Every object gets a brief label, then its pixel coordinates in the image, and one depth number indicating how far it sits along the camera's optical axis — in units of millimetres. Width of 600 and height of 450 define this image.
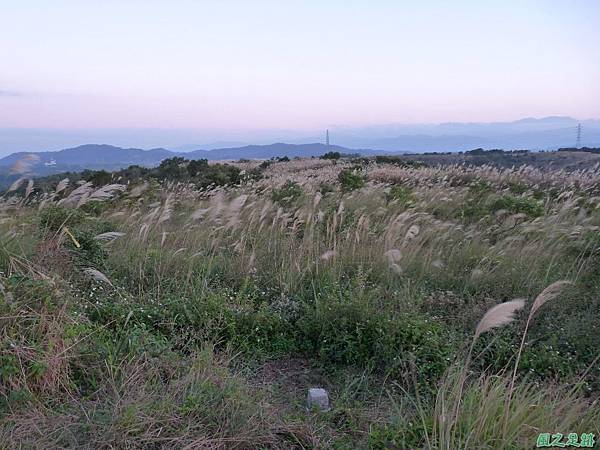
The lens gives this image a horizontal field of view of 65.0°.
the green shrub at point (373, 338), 3533
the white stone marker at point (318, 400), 3105
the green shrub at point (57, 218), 5543
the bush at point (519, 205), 7719
